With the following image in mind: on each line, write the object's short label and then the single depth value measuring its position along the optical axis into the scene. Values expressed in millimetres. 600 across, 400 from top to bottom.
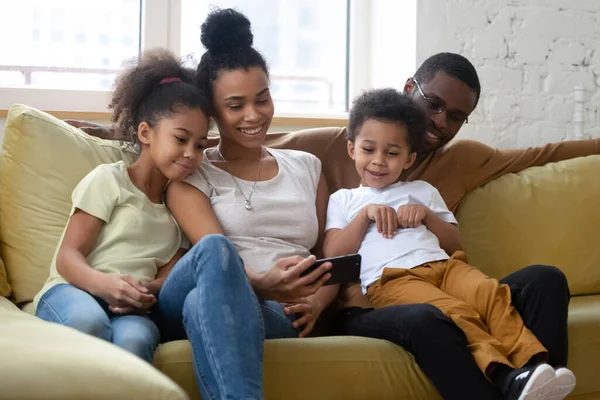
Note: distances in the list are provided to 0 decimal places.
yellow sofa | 2222
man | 2806
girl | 2807
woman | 2677
